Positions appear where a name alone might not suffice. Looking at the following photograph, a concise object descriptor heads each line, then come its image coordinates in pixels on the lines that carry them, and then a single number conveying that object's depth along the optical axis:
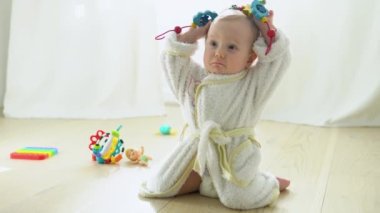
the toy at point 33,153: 1.63
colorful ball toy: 1.59
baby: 1.24
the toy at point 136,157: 1.59
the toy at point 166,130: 2.00
